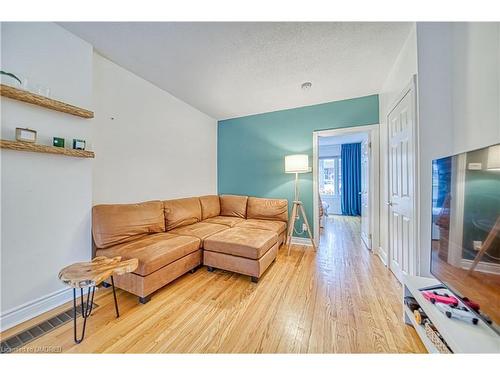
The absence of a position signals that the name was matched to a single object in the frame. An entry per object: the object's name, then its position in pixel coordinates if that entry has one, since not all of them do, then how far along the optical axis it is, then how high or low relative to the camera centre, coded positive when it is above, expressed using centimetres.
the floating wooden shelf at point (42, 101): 130 +67
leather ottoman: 198 -74
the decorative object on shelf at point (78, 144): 168 +38
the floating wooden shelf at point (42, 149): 131 +29
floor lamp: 294 +31
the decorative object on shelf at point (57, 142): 155 +37
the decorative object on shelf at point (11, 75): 128 +77
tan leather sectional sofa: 171 -61
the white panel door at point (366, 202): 295 -25
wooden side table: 124 -63
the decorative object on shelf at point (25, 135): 136 +38
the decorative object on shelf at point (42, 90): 149 +77
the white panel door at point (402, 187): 171 +1
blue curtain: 607 +30
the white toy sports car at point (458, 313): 95 -67
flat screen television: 81 -19
